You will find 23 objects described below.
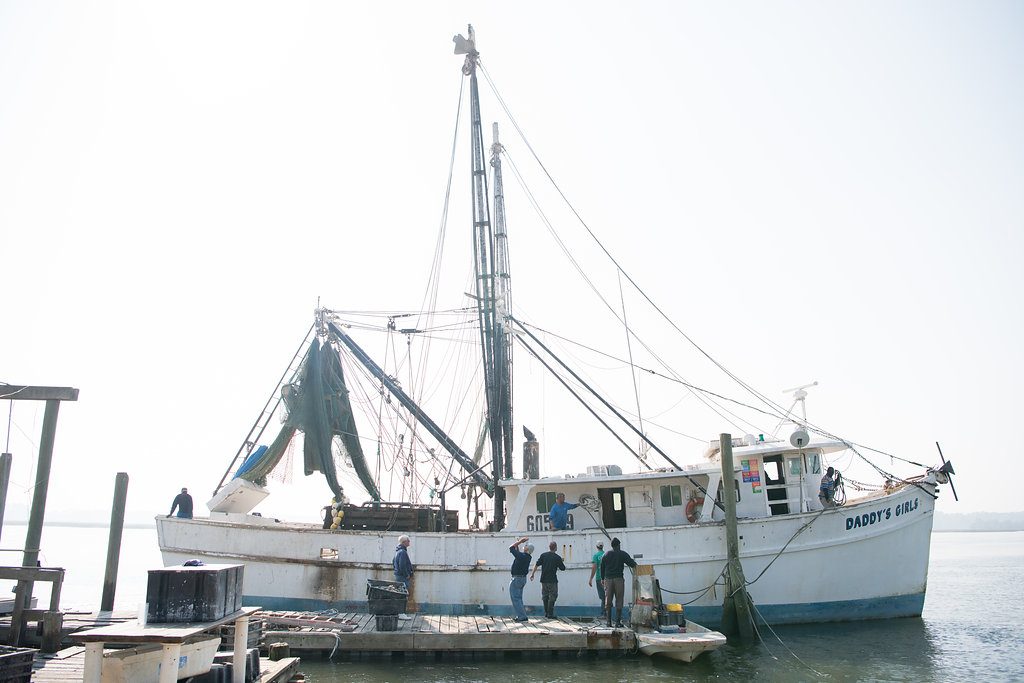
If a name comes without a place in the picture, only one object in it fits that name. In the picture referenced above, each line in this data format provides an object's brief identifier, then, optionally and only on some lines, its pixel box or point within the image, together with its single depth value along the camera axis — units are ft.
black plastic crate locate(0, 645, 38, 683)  20.96
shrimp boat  51.03
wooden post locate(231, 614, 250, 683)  23.68
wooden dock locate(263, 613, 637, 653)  38.86
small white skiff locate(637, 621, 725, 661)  37.32
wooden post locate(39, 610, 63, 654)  30.12
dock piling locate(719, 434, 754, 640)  47.16
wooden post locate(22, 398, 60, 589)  42.37
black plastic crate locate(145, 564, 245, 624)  20.39
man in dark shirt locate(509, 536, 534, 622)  44.09
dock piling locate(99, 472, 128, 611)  43.55
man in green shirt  43.73
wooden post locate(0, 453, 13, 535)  45.24
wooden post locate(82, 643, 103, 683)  19.13
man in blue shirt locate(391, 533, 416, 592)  44.62
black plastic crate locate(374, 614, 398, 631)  40.40
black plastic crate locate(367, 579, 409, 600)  41.04
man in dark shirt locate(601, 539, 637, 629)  41.86
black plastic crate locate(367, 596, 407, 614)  40.81
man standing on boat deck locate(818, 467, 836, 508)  51.55
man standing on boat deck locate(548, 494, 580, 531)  52.37
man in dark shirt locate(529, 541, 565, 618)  44.45
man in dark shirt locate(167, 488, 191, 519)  57.36
